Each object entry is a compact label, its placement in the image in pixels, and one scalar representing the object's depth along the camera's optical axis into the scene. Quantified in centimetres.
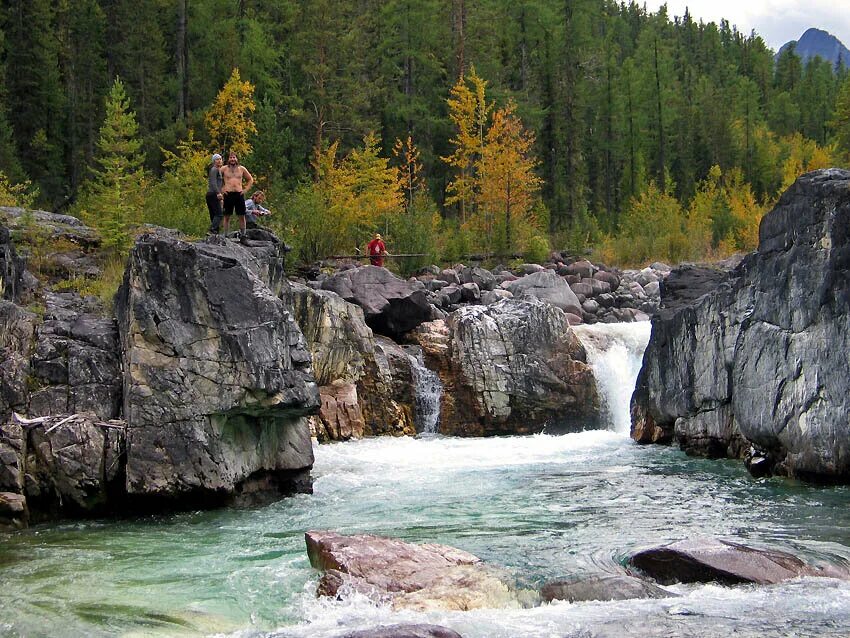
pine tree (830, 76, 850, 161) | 5253
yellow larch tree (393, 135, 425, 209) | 3976
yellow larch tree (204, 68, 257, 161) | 3684
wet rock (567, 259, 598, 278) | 3234
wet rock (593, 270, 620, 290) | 3158
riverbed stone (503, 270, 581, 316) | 2738
